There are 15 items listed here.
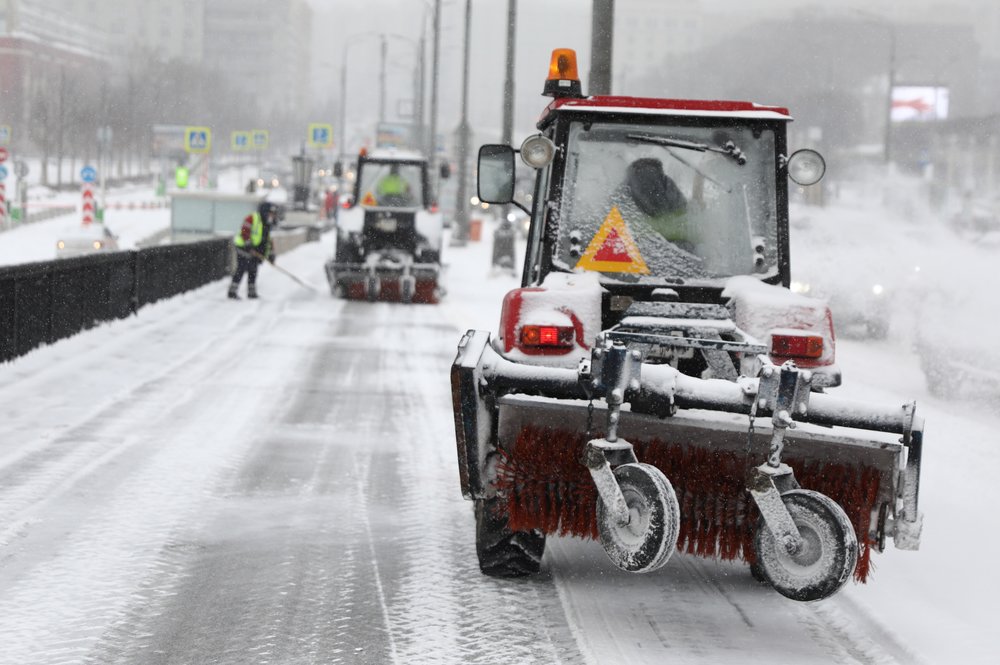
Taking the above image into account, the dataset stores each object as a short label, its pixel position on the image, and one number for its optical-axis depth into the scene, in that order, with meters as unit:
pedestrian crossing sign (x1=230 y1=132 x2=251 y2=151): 61.62
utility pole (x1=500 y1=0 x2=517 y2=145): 27.47
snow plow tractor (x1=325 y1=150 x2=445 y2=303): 21.67
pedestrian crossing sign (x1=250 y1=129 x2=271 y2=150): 63.41
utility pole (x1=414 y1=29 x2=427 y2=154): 53.62
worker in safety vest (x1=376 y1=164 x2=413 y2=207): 22.94
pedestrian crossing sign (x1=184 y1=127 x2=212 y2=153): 49.38
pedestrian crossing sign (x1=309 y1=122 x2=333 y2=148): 56.44
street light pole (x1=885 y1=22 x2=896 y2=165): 52.07
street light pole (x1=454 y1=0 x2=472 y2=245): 41.09
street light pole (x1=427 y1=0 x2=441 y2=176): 41.89
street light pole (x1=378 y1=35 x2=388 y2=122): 76.00
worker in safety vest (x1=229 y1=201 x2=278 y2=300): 20.88
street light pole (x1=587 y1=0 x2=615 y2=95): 15.56
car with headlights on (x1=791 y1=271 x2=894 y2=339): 18.81
